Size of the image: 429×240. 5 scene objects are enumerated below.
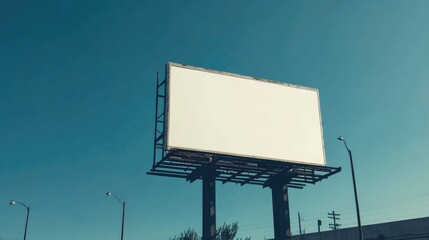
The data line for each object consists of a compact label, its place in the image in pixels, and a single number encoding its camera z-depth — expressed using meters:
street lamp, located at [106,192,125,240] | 35.03
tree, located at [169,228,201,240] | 59.06
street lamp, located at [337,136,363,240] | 24.47
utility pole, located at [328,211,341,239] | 83.28
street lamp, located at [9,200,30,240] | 45.65
